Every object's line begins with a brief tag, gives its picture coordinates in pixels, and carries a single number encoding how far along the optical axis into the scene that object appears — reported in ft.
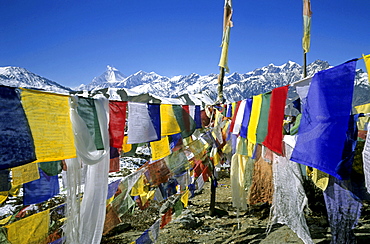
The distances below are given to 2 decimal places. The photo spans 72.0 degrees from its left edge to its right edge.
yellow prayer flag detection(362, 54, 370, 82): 5.40
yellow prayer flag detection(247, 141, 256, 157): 14.34
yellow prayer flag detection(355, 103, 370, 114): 19.81
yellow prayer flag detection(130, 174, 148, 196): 13.59
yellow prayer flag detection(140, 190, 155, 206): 16.74
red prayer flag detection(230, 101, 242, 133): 14.84
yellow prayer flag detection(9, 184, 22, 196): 15.55
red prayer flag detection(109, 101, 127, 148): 10.41
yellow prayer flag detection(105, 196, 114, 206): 11.54
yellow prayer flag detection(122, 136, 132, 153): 14.39
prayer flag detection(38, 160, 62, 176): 12.78
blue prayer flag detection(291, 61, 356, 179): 6.27
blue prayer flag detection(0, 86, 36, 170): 6.23
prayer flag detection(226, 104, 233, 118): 16.92
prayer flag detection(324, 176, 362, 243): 6.84
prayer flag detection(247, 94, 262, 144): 11.49
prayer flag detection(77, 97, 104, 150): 8.63
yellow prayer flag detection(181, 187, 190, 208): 17.26
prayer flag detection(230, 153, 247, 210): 15.43
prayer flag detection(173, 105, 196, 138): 15.37
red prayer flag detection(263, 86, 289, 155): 9.47
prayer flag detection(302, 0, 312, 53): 18.63
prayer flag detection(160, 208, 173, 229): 14.60
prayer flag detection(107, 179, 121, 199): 11.58
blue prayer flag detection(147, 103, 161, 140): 12.58
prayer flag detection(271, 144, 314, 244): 9.36
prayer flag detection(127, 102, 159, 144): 11.50
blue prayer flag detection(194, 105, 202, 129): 18.34
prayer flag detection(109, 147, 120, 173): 13.18
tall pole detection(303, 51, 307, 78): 21.37
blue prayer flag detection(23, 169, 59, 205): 12.26
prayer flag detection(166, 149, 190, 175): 14.96
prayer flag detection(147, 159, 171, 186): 13.83
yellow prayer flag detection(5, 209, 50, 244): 8.48
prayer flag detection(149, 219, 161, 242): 13.01
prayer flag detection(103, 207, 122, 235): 10.85
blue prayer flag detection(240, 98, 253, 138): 12.79
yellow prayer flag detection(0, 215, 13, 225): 13.33
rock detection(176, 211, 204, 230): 21.77
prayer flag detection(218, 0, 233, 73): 23.52
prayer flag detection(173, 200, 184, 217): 16.56
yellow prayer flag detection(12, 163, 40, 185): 11.02
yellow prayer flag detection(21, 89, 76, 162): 6.95
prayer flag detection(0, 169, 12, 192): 9.78
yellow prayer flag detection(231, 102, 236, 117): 15.84
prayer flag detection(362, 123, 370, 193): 5.68
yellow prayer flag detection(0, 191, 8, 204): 11.41
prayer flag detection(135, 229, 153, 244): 12.22
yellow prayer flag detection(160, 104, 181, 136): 13.78
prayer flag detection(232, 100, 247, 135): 13.73
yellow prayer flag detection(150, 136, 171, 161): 14.16
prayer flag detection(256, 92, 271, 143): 10.59
